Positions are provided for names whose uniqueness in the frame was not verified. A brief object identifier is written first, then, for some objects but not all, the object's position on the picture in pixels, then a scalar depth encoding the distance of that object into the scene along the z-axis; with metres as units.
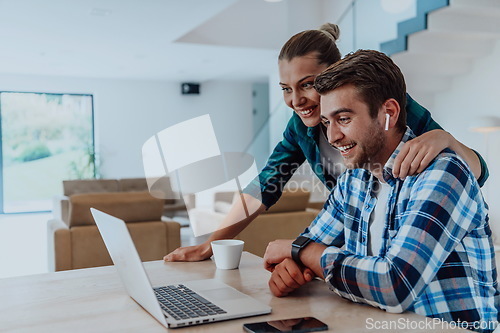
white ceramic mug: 1.40
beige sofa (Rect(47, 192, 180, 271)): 3.44
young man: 0.98
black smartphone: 0.86
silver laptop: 0.91
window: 9.72
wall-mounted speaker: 10.59
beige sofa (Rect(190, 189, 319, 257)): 3.85
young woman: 1.09
